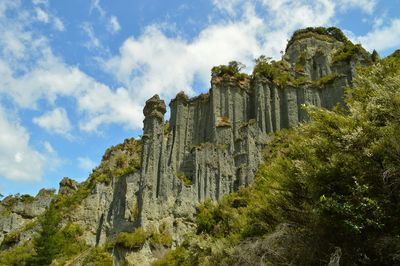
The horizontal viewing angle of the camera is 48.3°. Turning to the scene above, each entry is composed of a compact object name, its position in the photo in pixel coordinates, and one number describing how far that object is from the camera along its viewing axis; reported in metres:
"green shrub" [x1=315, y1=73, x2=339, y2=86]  56.25
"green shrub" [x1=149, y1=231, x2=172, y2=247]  35.50
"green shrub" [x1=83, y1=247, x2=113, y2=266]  33.91
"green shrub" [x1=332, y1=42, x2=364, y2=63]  58.38
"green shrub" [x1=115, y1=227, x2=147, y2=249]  34.19
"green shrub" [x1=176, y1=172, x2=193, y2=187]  42.41
